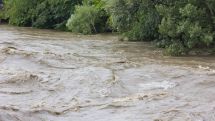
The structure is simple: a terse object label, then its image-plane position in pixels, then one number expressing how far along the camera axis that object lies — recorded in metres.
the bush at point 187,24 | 27.64
